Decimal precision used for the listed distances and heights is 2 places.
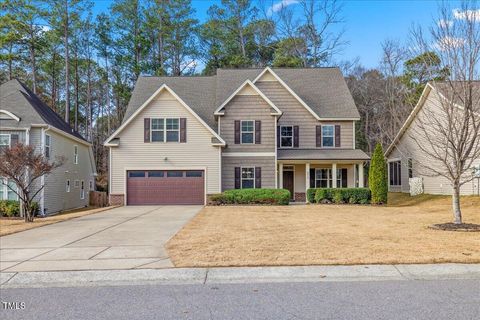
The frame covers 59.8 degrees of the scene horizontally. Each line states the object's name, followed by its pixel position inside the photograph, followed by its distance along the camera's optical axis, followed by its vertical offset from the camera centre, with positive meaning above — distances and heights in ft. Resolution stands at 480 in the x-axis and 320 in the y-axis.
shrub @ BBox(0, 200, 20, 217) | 67.62 -5.63
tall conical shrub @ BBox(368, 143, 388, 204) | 71.87 -1.22
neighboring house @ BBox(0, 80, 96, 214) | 72.33 +6.55
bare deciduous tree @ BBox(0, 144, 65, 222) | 54.65 +1.22
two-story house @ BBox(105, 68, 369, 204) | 78.59 +5.21
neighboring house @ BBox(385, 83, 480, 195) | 70.38 +0.18
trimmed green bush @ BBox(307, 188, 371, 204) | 73.00 -4.02
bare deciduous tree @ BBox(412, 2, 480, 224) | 37.17 +7.06
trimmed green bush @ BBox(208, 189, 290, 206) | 73.05 -4.27
